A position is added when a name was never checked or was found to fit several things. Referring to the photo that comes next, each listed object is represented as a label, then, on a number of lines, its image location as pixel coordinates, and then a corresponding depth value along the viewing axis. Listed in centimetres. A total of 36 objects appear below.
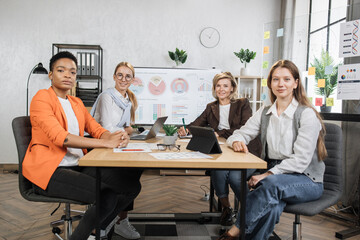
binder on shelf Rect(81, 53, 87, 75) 411
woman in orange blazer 147
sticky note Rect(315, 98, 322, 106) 276
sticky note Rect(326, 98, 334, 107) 266
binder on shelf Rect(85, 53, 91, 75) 410
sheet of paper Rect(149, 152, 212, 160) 132
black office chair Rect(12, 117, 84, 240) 151
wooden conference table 121
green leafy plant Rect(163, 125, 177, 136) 169
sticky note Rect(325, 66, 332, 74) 266
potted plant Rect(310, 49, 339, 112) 263
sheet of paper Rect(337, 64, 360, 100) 246
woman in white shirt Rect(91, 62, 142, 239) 240
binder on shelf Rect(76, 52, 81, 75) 409
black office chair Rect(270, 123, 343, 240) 146
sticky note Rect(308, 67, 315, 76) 280
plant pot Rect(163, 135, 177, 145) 158
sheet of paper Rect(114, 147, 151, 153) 144
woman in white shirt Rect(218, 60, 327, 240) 143
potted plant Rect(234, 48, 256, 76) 420
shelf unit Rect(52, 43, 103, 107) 411
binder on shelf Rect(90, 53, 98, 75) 412
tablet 146
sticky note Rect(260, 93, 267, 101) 370
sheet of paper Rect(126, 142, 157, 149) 162
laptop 197
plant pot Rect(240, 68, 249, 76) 429
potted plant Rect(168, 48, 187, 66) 423
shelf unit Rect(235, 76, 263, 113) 431
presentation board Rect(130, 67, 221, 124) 424
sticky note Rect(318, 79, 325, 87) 271
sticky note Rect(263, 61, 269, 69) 340
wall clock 448
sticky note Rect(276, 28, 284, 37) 313
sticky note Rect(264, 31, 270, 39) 334
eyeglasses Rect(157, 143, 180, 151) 155
